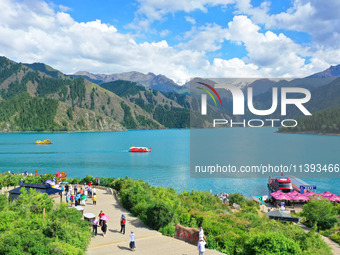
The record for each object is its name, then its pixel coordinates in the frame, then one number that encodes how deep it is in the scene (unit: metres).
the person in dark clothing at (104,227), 18.97
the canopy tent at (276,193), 44.77
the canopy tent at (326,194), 43.31
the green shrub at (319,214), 30.05
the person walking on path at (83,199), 27.26
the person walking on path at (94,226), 18.83
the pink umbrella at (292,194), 44.16
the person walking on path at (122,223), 19.53
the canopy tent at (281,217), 30.81
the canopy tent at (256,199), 42.84
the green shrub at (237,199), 39.77
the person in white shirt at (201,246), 14.84
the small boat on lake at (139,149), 123.53
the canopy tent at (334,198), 41.84
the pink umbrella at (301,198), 42.75
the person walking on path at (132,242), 16.50
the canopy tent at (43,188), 28.37
